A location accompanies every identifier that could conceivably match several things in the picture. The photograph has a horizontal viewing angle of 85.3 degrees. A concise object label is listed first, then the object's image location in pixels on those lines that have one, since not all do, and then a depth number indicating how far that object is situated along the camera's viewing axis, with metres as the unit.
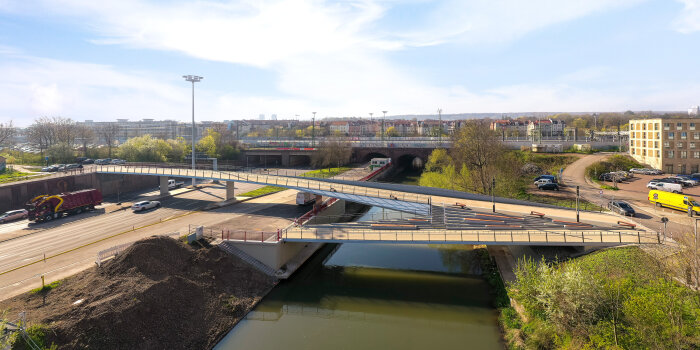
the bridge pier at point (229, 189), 43.12
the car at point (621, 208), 31.14
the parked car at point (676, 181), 43.21
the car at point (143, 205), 39.25
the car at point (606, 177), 49.32
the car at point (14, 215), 35.47
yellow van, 31.40
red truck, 34.91
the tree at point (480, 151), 41.41
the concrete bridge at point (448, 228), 23.16
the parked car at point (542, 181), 46.38
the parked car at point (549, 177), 47.54
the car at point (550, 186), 45.04
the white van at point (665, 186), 39.66
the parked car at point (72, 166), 57.07
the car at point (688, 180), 43.59
